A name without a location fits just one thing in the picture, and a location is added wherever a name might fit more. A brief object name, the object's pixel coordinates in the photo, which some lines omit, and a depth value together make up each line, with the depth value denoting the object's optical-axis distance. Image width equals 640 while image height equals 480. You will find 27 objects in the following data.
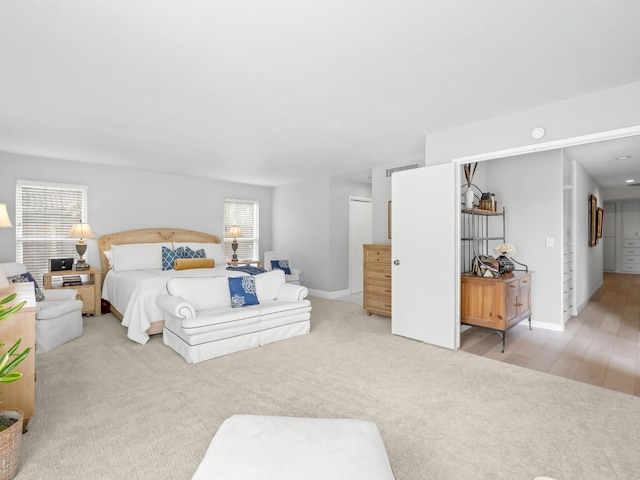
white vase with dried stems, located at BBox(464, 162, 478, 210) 4.13
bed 3.93
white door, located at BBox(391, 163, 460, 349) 3.65
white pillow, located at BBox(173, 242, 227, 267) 6.10
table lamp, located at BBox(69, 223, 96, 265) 5.04
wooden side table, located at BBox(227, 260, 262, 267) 6.72
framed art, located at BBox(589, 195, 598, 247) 6.20
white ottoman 1.23
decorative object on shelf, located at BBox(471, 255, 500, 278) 3.81
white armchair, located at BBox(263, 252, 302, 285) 6.75
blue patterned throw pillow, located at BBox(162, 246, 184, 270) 5.63
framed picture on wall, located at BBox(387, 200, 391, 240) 5.53
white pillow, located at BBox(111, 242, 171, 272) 5.28
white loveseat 3.33
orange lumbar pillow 5.45
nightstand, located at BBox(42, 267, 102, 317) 4.98
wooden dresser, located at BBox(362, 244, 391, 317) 4.91
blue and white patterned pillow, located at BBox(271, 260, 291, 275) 6.80
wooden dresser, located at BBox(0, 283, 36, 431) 2.10
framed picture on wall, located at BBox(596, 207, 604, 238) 6.83
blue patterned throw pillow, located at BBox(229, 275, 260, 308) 3.91
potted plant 1.62
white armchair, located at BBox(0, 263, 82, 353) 3.55
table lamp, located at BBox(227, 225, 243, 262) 6.87
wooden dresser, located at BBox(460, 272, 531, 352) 3.61
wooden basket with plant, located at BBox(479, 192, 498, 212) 4.42
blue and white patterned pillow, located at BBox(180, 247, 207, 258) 5.93
